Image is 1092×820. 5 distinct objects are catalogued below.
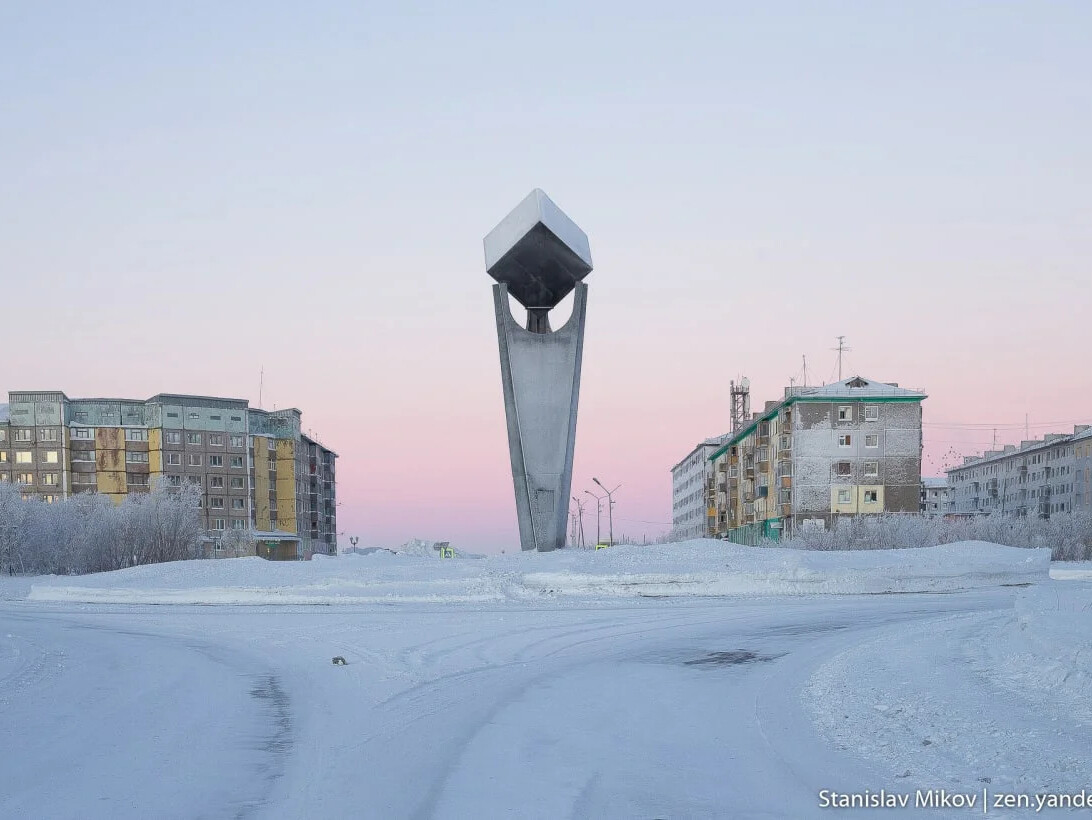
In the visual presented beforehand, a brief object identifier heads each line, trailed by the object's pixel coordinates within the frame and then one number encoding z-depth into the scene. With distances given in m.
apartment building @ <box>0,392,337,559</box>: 94.44
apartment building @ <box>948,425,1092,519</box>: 105.50
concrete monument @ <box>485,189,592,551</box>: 35.00
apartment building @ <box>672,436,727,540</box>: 125.12
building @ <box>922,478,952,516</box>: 159.12
